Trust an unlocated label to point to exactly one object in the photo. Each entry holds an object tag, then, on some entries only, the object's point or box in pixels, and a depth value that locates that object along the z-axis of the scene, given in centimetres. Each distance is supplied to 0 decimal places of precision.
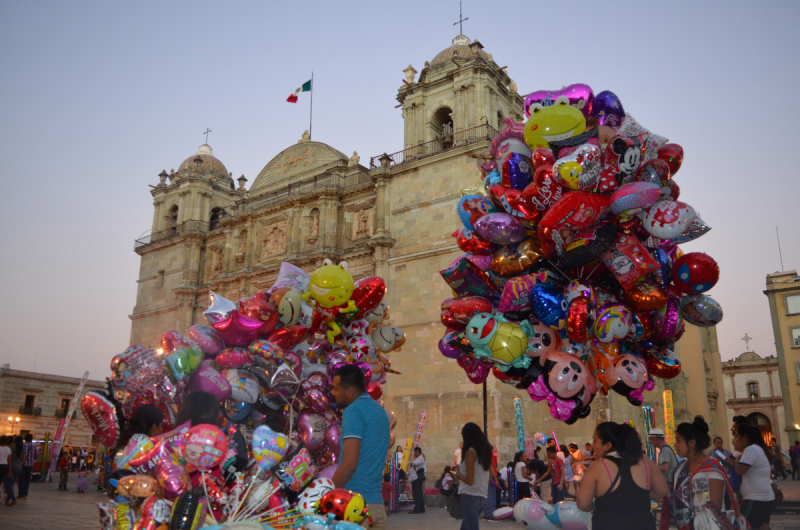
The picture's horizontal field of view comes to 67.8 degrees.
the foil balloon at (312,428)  804
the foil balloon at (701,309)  663
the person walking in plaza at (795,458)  2334
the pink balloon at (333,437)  797
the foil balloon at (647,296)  621
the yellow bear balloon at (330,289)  823
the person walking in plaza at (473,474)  586
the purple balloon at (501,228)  664
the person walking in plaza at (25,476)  1256
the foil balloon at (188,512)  407
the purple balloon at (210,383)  721
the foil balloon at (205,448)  439
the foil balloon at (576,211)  585
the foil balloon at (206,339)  774
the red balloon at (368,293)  887
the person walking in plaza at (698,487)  462
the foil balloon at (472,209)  728
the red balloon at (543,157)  637
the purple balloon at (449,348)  766
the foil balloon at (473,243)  718
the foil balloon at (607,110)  696
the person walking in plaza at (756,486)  562
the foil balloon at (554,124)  634
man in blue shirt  391
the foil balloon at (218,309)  800
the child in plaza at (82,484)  1643
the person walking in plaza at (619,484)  415
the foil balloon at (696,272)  629
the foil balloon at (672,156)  673
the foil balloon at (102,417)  587
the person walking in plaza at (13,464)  1077
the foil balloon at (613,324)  616
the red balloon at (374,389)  920
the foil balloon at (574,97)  675
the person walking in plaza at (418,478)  1358
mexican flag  2644
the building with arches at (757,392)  4853
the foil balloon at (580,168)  583
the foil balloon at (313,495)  401
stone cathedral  1950
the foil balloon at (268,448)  462
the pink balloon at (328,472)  640
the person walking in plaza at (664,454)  804
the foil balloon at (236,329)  794
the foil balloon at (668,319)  661
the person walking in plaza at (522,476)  1122
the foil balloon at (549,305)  637
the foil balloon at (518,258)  665
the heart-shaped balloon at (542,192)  606
